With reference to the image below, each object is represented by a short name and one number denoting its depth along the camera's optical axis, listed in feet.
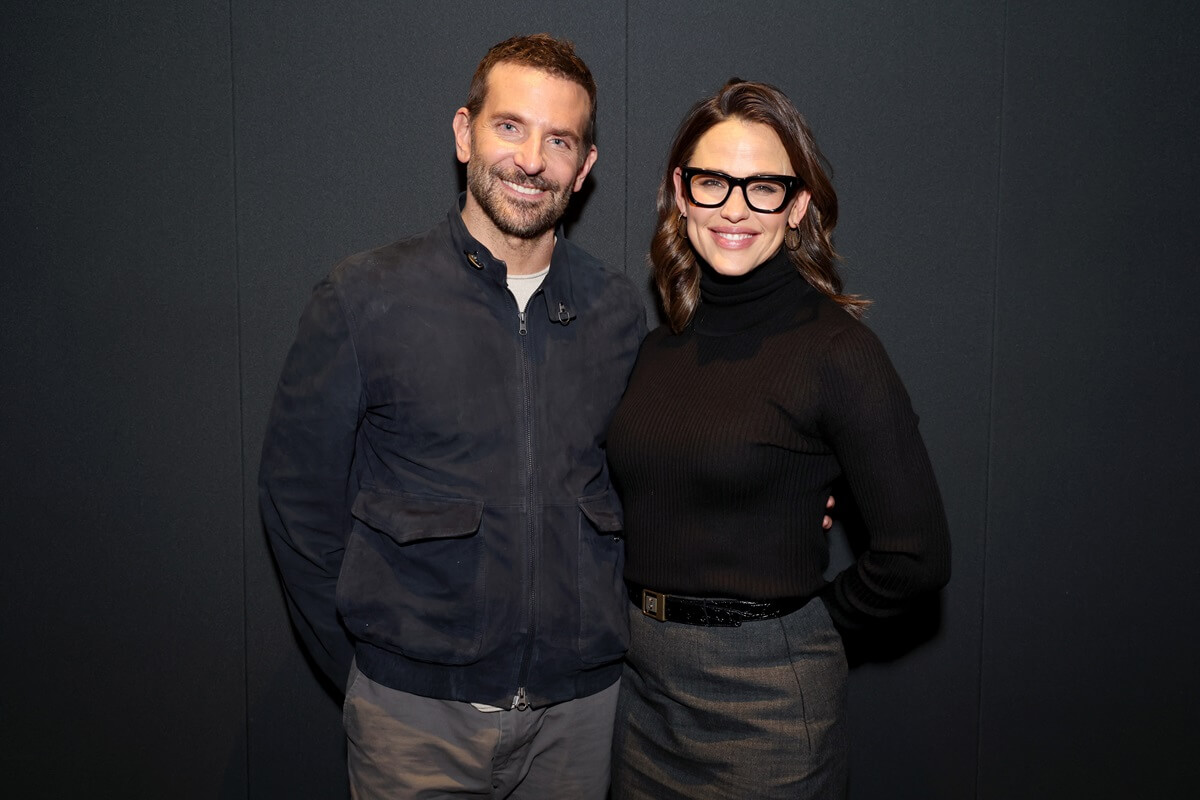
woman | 5.41
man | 5.79
